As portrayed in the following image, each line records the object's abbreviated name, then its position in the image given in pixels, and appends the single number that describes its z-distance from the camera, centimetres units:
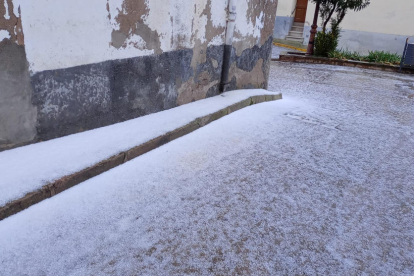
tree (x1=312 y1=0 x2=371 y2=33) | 1148
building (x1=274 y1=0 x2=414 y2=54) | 1347
